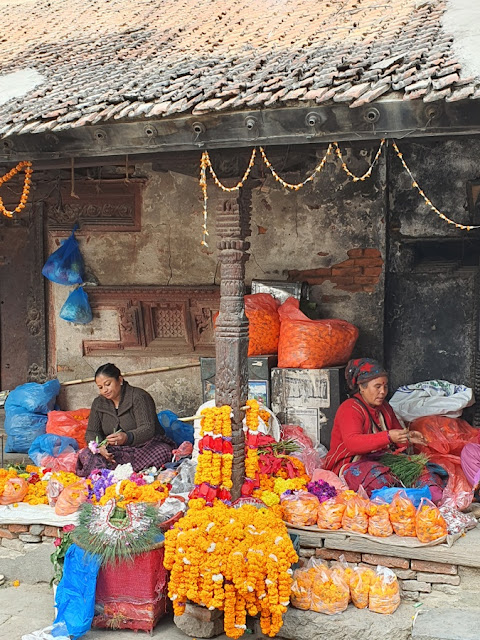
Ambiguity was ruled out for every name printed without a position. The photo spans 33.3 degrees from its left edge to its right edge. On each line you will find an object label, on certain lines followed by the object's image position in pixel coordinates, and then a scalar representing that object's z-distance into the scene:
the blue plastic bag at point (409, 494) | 5.87
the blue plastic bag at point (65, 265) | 8.76
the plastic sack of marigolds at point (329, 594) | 5.20
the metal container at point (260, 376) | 7.57
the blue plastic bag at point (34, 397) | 8.80
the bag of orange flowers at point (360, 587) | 5.26
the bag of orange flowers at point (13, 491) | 6.59
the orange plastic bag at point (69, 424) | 8.21
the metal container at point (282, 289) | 7.97
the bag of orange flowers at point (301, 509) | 5.83
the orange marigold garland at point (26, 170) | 6.51
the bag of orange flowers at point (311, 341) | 7.40
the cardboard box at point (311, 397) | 7.38
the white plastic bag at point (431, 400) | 7.53
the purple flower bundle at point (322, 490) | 6.02
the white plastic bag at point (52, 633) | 5.14
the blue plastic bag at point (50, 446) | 7.92
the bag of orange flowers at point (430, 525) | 5.45
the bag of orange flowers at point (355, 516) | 5.67
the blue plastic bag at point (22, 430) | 8.63
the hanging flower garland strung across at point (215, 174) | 5.80
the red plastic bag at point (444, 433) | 6.80
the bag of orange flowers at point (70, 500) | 6.34
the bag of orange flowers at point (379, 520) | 5.59
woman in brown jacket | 6.91
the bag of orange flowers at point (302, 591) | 5.27
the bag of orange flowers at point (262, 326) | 7.61
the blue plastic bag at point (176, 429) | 8.28
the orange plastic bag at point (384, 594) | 5.21
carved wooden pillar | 5.99
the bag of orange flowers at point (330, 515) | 5.73
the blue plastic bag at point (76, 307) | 8.82
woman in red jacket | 6.15
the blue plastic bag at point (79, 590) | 5.27
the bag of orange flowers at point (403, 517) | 5.57
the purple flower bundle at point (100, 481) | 6.30
